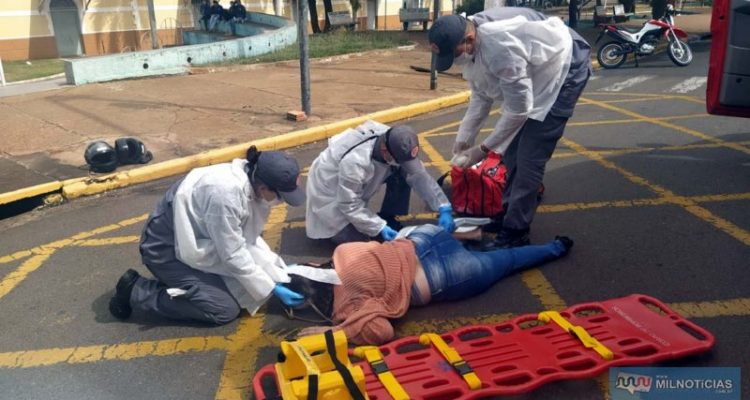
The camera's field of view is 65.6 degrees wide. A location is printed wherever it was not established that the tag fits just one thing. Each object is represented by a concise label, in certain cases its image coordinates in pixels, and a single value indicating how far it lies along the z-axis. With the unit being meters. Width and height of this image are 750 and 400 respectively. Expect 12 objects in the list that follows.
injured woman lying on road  3.15
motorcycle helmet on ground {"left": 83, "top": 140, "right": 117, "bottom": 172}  5.87
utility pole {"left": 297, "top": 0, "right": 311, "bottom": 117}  7.77
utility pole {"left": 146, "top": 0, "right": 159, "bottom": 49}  19.84
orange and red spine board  2.69
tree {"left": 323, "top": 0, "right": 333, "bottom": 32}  22.22
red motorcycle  12.13
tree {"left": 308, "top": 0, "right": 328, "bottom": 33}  22.75
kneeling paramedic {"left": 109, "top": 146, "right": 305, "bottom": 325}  3.12
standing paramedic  3.56
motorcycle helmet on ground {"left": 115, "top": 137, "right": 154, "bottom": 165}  6.12
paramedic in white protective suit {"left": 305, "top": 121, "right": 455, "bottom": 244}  3.91
